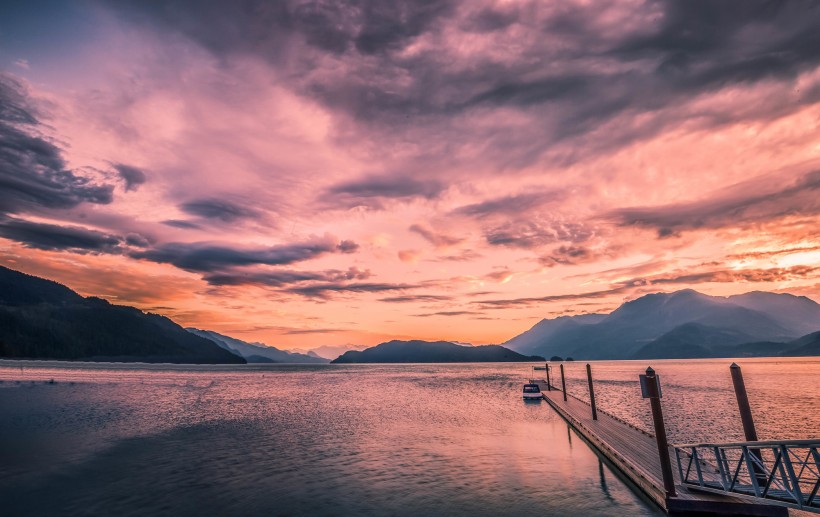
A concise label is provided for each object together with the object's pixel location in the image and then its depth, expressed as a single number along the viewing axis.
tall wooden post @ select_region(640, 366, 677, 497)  17.12
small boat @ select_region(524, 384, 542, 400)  67.12
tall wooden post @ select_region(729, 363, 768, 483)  16.98
